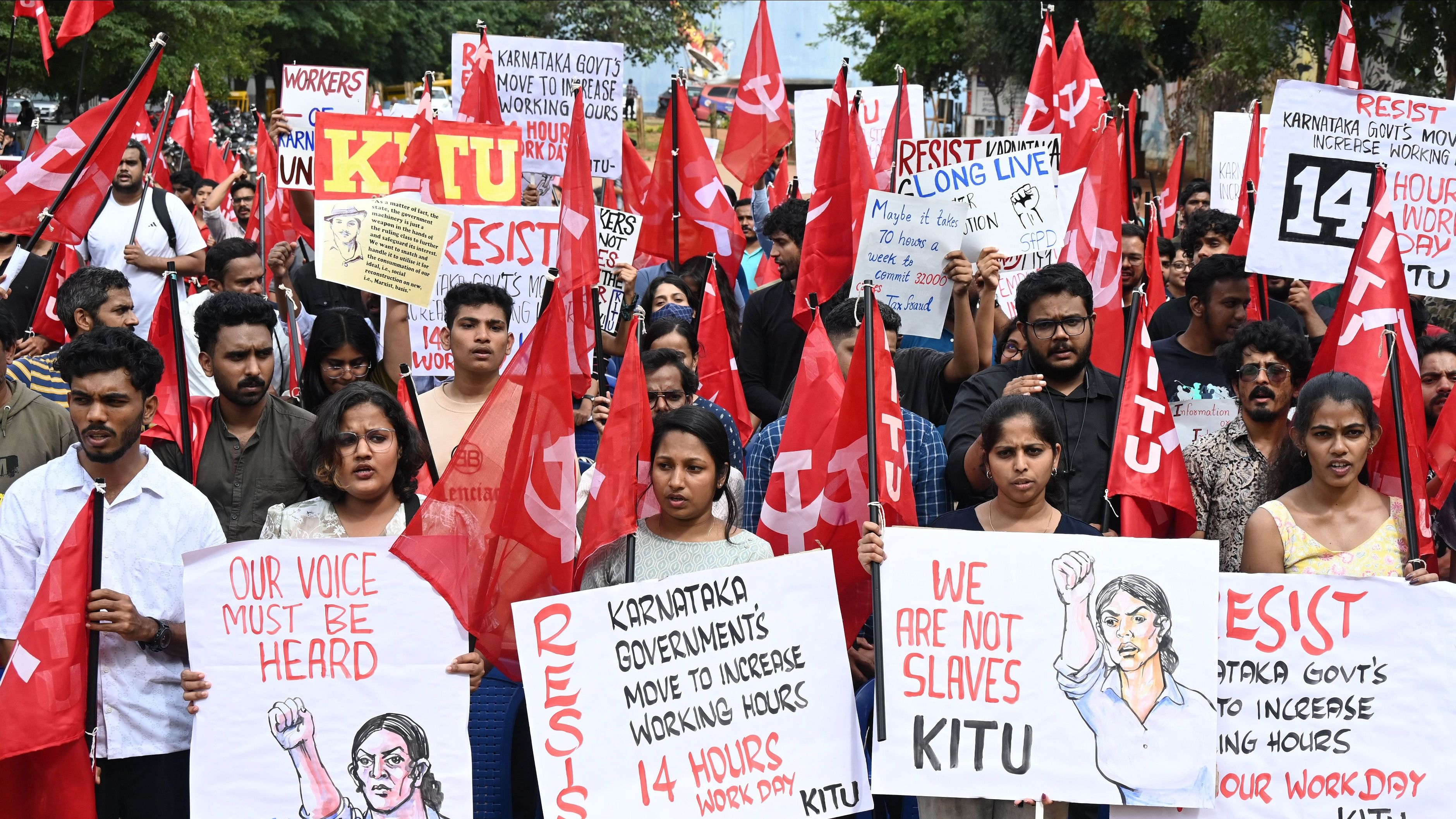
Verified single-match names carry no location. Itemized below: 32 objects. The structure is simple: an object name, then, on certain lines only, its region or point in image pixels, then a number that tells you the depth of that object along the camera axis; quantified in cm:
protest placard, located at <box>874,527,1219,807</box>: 432
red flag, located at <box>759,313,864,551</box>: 523
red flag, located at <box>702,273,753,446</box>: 732
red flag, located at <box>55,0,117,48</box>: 1190
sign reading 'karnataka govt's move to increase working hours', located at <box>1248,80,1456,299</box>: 664
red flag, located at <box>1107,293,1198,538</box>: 509
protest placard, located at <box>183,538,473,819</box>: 434
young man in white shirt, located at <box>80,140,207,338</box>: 916
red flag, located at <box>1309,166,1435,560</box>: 547
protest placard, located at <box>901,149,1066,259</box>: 749
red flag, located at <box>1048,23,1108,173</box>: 1012
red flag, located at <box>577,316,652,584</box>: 473
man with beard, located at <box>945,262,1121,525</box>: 534
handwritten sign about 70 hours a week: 700
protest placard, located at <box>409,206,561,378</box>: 733
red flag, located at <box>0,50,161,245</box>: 700
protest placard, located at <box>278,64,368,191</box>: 1234
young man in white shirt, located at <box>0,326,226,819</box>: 439
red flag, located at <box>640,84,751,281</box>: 933
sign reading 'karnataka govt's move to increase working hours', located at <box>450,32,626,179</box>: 1013
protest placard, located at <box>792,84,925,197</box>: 1223
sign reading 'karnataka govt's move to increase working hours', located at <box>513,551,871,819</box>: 434
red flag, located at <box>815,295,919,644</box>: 496
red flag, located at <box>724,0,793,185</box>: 1030
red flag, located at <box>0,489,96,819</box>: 423
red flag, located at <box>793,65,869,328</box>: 768
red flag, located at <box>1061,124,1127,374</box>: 708
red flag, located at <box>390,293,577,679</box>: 466
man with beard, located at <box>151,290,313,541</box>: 509
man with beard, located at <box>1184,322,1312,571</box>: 527
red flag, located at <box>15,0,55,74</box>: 1530
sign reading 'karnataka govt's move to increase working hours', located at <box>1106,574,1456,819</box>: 436
